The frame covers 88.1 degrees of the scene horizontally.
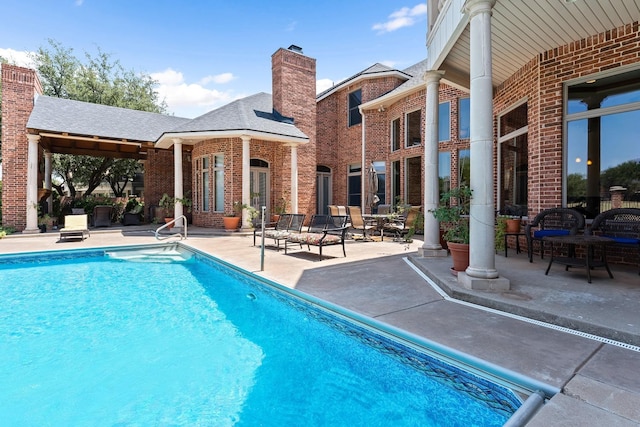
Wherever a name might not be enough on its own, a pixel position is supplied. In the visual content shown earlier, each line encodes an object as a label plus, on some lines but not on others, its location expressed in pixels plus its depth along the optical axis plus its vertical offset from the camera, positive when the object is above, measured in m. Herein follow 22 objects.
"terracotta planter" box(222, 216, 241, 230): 11.91 -0.58
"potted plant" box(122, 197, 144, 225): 15.00 -0.25
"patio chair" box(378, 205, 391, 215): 11.76 -0.13
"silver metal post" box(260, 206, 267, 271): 5.76 -0.96
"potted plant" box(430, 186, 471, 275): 4.78 -0.41
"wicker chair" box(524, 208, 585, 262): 5.58 -0.36
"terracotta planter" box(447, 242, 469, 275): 4.76 -0.73
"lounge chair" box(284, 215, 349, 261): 7.04 -0.65
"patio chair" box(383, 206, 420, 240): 9.57 -0.59
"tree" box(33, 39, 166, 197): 19.52 +7.44
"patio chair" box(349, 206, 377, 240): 10.20 -0.50
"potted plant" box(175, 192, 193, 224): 15.30 -0.28
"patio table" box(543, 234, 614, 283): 4.43 -0.53
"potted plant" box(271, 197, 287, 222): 13.24 -0.13
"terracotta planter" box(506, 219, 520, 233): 6.91 -0.43
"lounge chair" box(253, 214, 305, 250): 8.54 -0.54
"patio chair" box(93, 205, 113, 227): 14.09 -0.40
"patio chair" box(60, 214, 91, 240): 9.83 -0.62
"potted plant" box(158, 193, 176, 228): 14.11 -0.03
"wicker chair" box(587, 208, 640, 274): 5.03 -0.31
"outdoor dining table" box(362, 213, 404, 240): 9.90 -0.41
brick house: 4.79 +2.15
